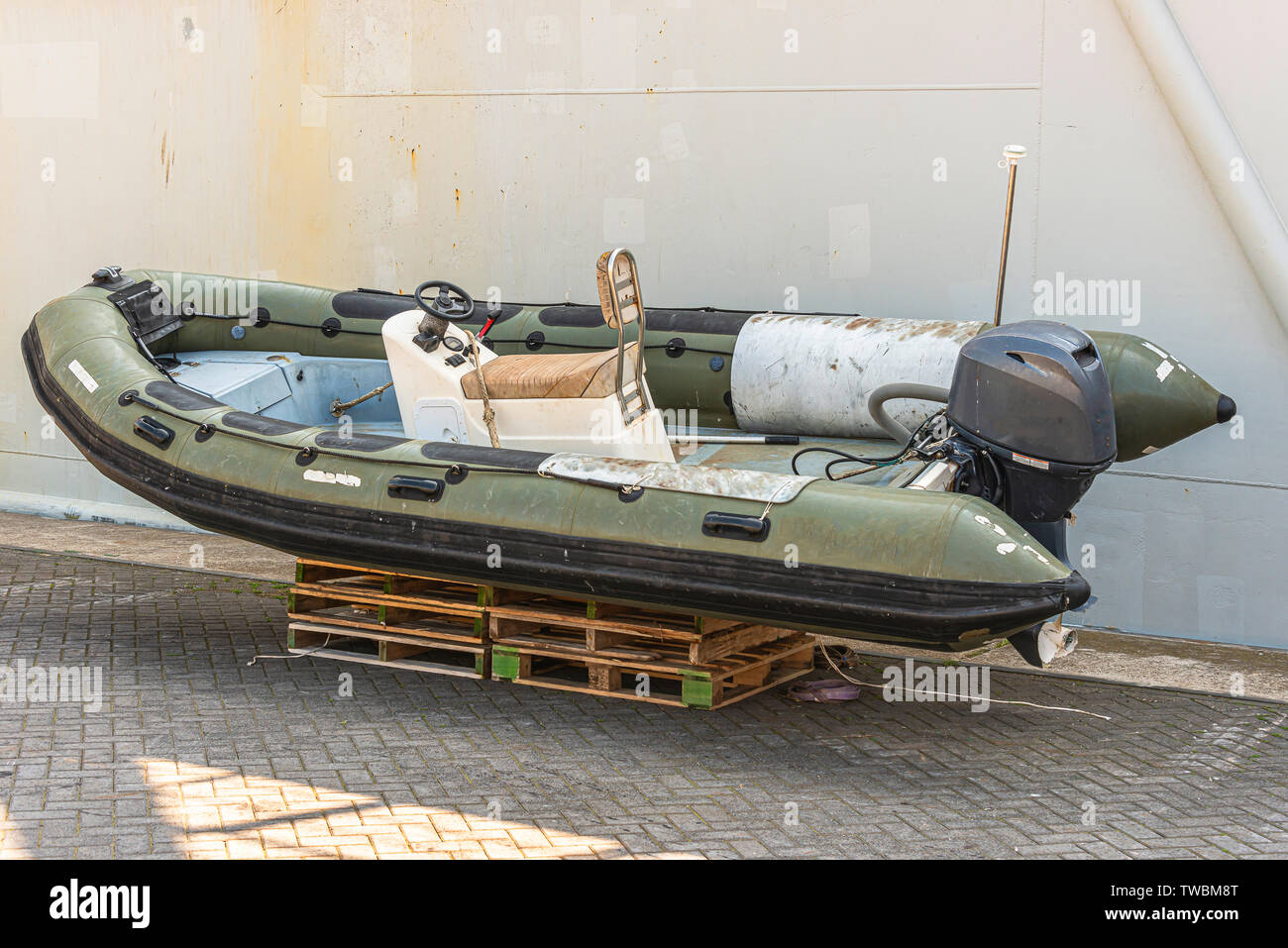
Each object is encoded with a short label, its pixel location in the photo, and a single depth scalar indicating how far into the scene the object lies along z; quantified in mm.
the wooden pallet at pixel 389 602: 5828
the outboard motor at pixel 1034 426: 4828
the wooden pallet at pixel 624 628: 5359
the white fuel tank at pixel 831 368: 6270
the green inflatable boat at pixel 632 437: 4730
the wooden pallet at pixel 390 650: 5855
